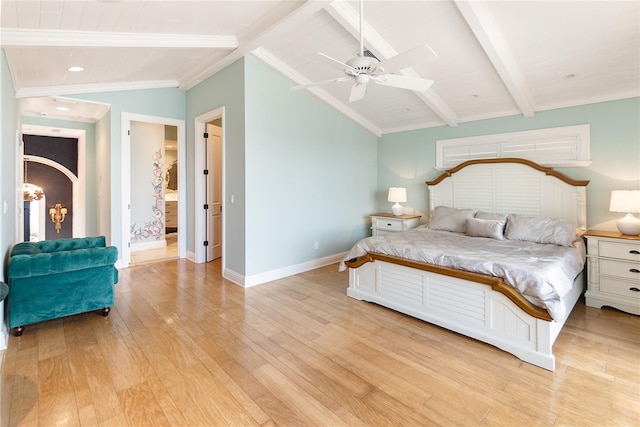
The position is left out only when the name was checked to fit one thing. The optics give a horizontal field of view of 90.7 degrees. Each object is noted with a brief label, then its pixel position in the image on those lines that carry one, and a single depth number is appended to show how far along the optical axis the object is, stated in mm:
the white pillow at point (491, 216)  4000
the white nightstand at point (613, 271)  3166
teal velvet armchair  2664
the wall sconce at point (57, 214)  7040
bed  2428
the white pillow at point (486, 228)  3775
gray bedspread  2361
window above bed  3906
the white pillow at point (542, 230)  3451
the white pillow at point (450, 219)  4320
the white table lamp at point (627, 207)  3219
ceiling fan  2168
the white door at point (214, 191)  5420
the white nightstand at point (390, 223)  5188
